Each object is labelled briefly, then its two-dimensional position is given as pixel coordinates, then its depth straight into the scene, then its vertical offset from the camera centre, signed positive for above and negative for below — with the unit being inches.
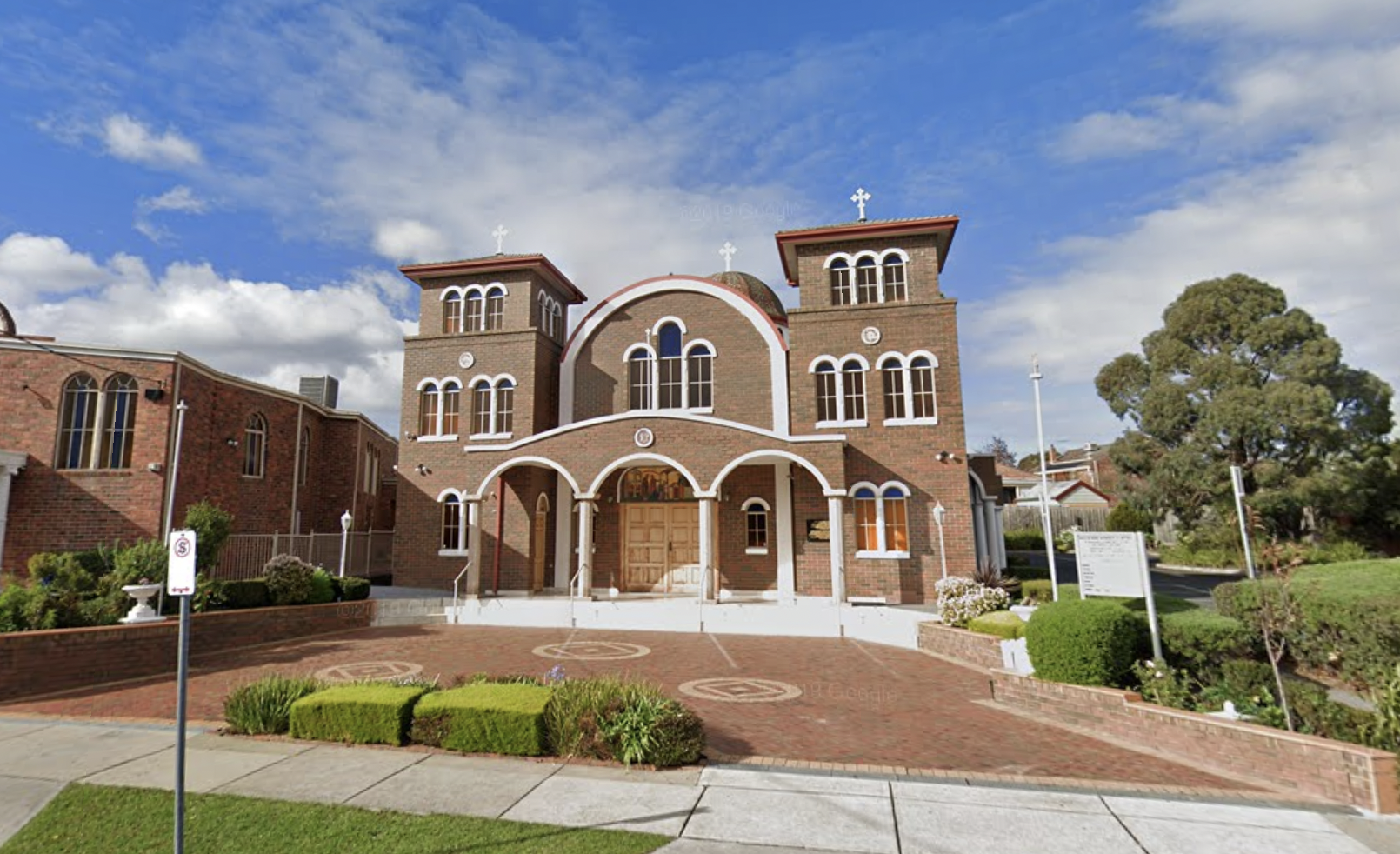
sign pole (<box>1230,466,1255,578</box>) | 406.7 +15.4
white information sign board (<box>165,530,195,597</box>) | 200.4 -8.6
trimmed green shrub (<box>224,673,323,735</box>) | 301.9 -78.3
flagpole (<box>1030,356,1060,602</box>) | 522.3 +14.5
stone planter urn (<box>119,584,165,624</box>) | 464.1 -48.8
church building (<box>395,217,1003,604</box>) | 700.0 +103.0
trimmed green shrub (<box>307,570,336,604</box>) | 624.7 -52.3
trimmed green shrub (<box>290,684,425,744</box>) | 285.4 -78.7
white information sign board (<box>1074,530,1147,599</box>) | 370.0 -24.2
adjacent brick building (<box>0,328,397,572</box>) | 677.9 +99.7
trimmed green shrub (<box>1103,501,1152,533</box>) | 1266.0 +2.5
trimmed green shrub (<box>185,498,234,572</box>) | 553.9 +5.1
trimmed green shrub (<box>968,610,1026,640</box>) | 465.1 -72.6
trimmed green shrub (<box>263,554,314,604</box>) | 592.4 -40.9
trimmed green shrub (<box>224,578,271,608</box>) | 556.4 -49.4
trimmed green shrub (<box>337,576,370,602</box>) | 660.7 -55.2
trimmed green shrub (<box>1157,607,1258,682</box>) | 346.0 -63.1
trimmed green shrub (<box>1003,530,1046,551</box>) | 1368.1 -39.7
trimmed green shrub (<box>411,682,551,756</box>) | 272.2 -79.2
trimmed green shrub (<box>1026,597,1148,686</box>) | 334.0 -61.4
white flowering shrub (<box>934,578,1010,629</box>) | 518.9 -62.0
